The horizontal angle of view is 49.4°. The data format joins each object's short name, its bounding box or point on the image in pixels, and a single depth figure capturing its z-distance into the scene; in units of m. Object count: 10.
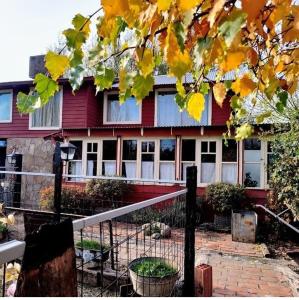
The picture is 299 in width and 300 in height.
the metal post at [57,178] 4.70
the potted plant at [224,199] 10.52
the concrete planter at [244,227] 8.66
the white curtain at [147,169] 12.88
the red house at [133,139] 11.66
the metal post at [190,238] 3.49
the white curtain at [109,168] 13.35
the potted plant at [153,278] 3.44
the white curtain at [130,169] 13.09
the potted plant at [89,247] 4.52
